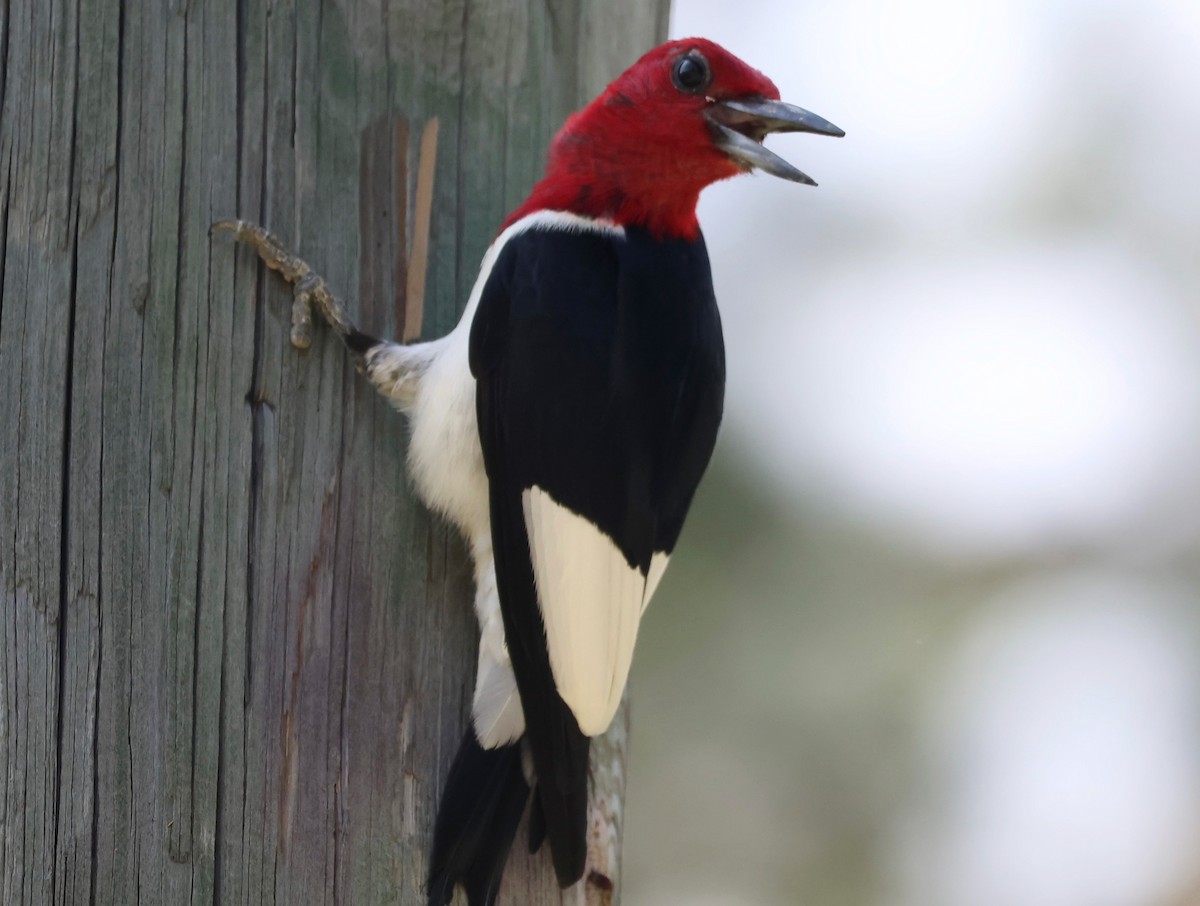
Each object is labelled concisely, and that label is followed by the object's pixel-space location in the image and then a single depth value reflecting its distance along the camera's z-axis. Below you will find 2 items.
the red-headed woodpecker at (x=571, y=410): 4.87
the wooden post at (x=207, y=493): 4.84
